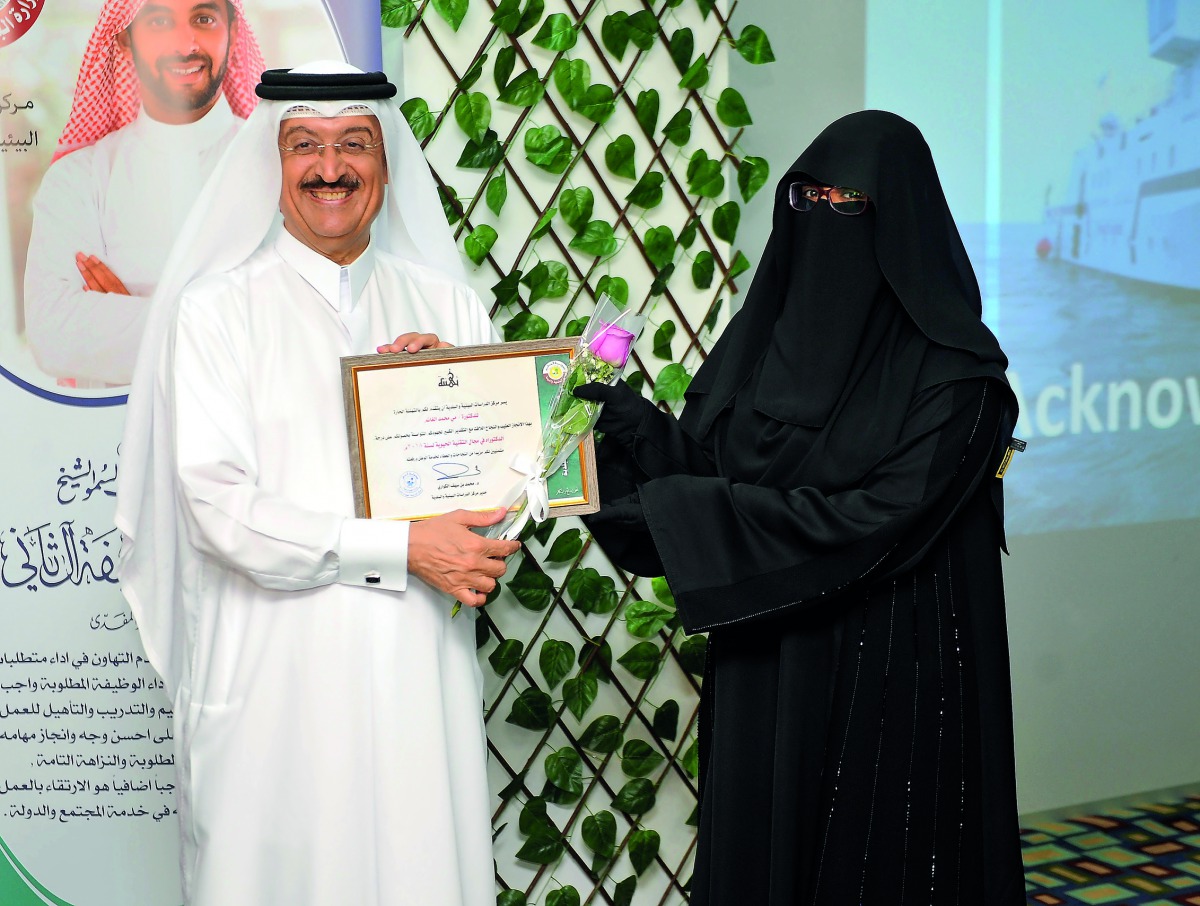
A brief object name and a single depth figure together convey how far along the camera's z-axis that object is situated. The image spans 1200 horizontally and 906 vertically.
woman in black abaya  1.61
